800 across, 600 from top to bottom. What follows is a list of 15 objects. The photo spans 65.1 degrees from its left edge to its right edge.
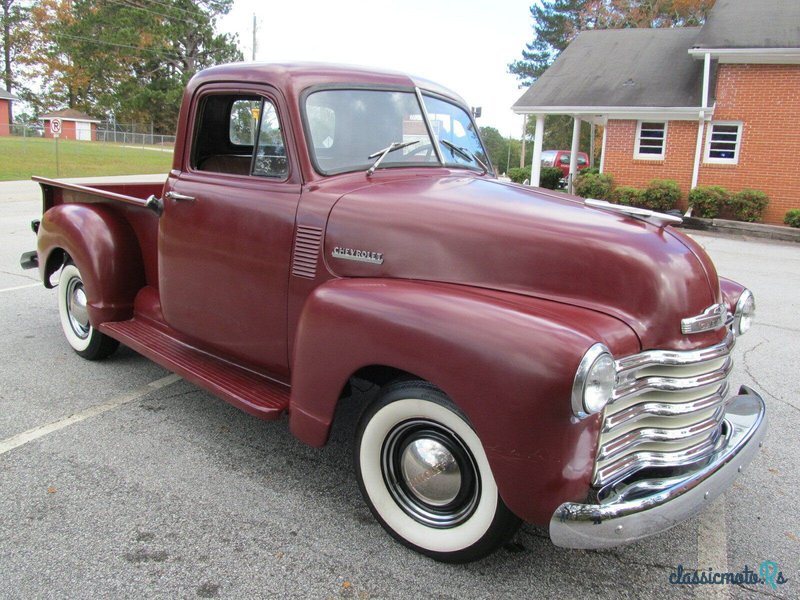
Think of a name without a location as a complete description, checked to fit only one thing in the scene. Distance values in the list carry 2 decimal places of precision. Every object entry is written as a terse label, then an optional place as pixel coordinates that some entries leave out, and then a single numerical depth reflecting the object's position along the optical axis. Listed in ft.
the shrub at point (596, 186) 55.98
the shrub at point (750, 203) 49.75
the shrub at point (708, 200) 50.29
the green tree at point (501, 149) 158.57
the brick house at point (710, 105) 51.52
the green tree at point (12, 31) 168.04
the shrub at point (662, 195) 52.60
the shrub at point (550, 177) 73.34
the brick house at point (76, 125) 161.58
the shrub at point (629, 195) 53.98
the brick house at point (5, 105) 160.30
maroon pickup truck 6.90
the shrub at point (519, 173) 74.42
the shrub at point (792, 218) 47.29
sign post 60.90
